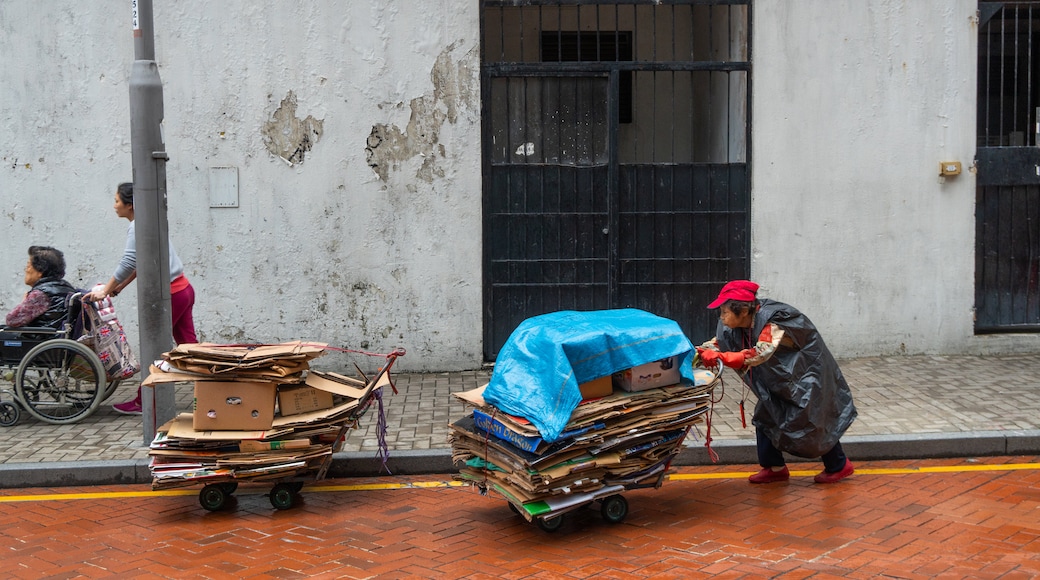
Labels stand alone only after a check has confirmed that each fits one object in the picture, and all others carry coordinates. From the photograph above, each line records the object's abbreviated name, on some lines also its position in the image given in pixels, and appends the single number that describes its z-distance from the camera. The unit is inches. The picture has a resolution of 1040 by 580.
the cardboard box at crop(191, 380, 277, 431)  239.1
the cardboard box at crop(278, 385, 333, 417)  243.4
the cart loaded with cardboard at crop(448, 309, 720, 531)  213.3
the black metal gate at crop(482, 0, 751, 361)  391.9
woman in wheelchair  318.3
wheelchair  313.6
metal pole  273.3
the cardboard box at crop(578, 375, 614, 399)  221.8
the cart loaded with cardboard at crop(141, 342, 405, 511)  236.7
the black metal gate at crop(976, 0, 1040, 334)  402.6
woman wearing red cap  240.4
